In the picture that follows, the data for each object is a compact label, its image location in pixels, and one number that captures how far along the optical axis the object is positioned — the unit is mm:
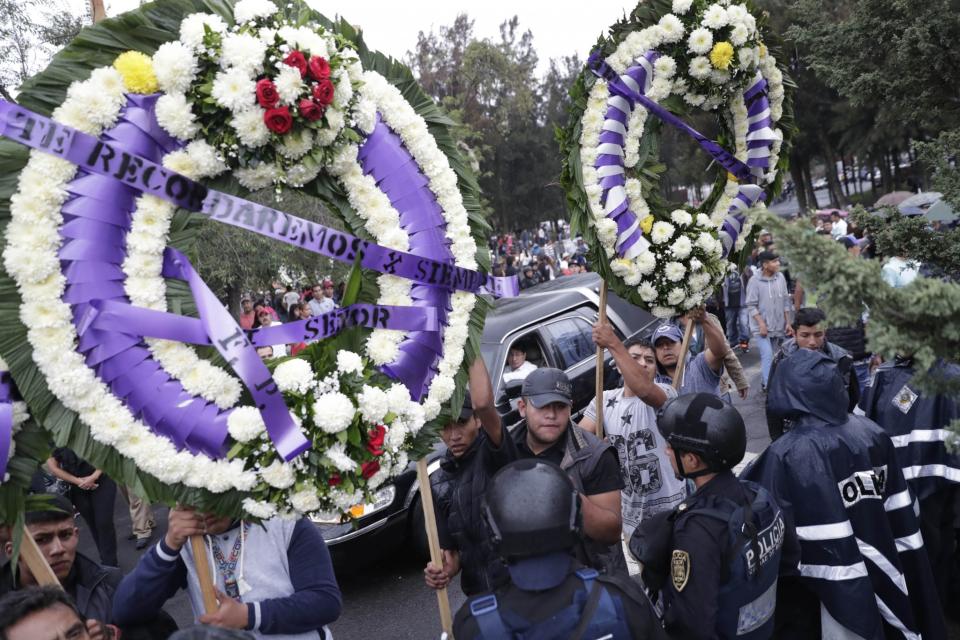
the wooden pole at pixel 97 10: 2793
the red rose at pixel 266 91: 2674
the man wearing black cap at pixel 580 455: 3484
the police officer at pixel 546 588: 2383
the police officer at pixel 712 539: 2990
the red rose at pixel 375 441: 2822
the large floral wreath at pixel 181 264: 2518
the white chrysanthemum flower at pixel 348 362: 2857
